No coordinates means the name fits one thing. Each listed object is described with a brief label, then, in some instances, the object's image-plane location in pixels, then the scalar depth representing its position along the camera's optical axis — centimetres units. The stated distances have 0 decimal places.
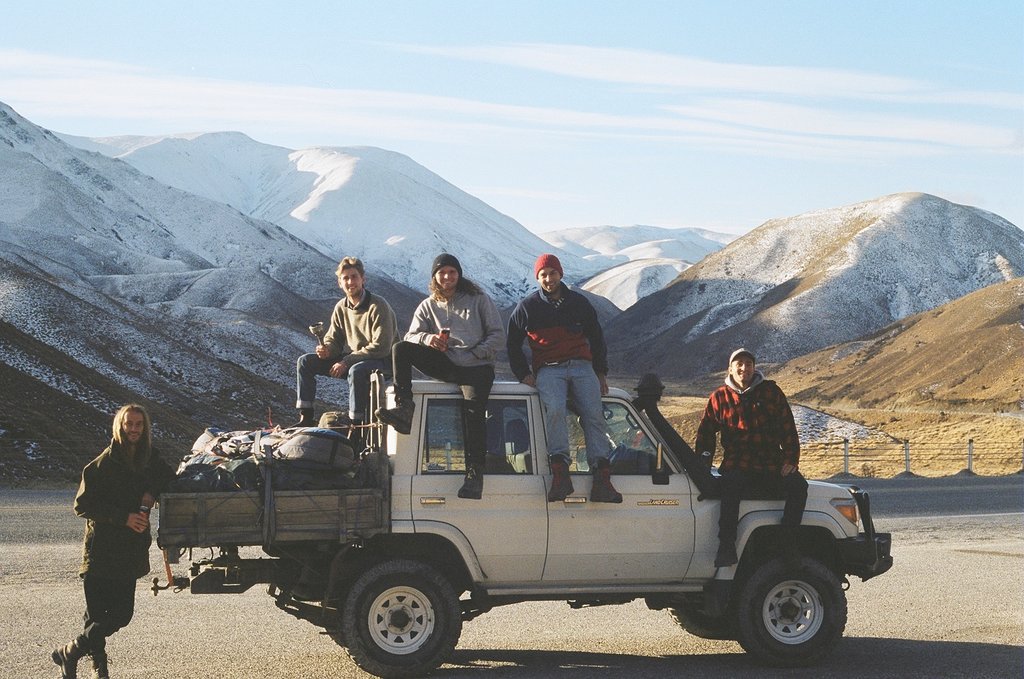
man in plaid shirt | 966
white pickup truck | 905
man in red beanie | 938
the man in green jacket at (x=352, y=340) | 1057
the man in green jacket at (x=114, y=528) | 852
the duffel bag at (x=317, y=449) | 908
